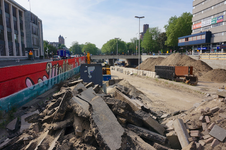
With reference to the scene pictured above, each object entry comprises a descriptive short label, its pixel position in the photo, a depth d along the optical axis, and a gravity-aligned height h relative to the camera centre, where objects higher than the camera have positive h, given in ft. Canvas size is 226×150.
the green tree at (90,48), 440.49 +46.83
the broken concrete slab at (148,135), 16.52 -8.49
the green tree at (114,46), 387.34 +44.77
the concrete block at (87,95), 20.02 -4.76
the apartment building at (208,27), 144.05 +39.80
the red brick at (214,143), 15.85 -9.06
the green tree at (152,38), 265.34 +45.29
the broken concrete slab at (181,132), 16.67 -8.69
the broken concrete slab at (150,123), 17.95 -7.76
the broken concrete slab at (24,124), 19.12 -8.44
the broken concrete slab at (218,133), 16.25 -8.29
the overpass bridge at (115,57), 221.70 +9.00
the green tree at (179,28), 207.41 +49.67
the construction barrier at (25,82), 24.09 -4.08
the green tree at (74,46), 411.34 +47.07
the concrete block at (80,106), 15.52 -5.19
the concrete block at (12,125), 19.16 -8.50
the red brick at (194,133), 17.46 -8.81
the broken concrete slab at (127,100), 22.21 -6.30
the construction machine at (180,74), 66.80 -5.95
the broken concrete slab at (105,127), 12.76 -6.32
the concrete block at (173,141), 17.63 -9.81
